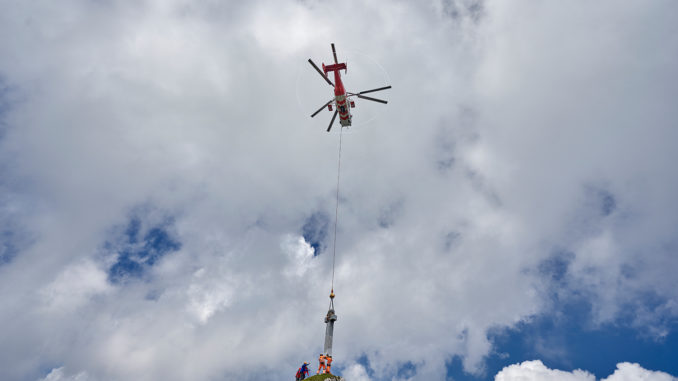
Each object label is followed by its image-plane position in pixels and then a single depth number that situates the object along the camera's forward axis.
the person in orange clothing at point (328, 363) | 34.53
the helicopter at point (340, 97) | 40.39
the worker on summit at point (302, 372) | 37.91
